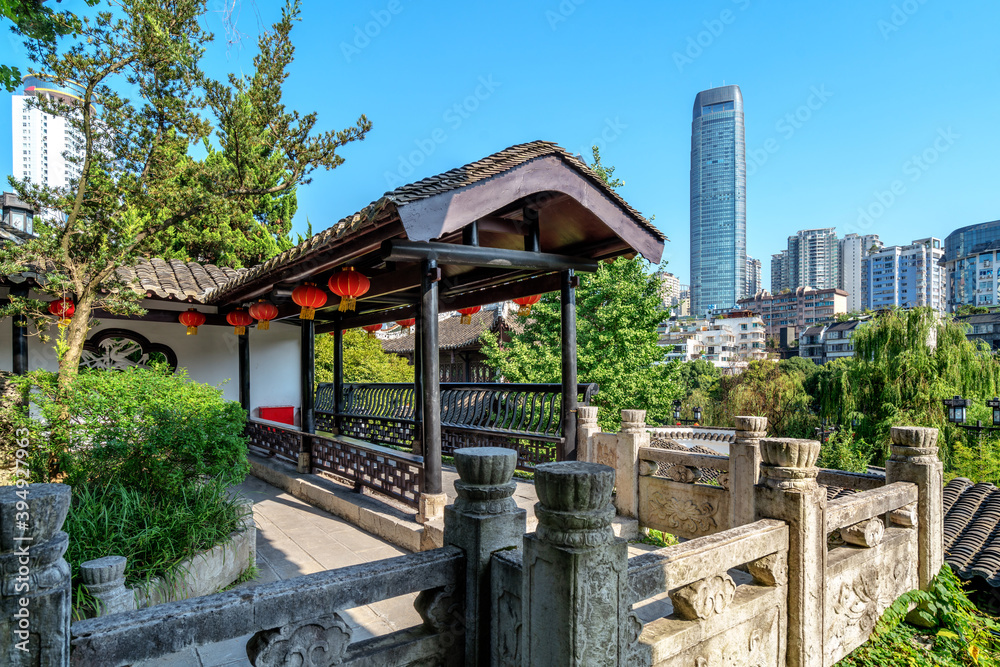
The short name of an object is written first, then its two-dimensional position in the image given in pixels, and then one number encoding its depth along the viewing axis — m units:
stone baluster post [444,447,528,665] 2.12
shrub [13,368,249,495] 3.54
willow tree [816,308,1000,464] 13.70
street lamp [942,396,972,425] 12.90
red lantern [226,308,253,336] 7.70
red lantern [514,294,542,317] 6.17
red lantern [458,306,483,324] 7.11
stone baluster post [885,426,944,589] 3.75
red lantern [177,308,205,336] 7.57
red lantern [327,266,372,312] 5.07
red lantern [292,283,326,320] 5.71
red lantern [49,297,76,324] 5.17
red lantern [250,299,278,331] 6.82
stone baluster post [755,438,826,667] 2.76
